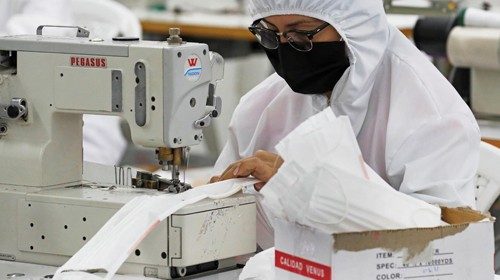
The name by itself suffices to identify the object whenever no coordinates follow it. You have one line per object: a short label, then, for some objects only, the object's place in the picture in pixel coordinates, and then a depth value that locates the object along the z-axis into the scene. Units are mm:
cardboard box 2765
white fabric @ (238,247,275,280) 3063
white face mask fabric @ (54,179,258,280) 3033
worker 3558
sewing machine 3297
